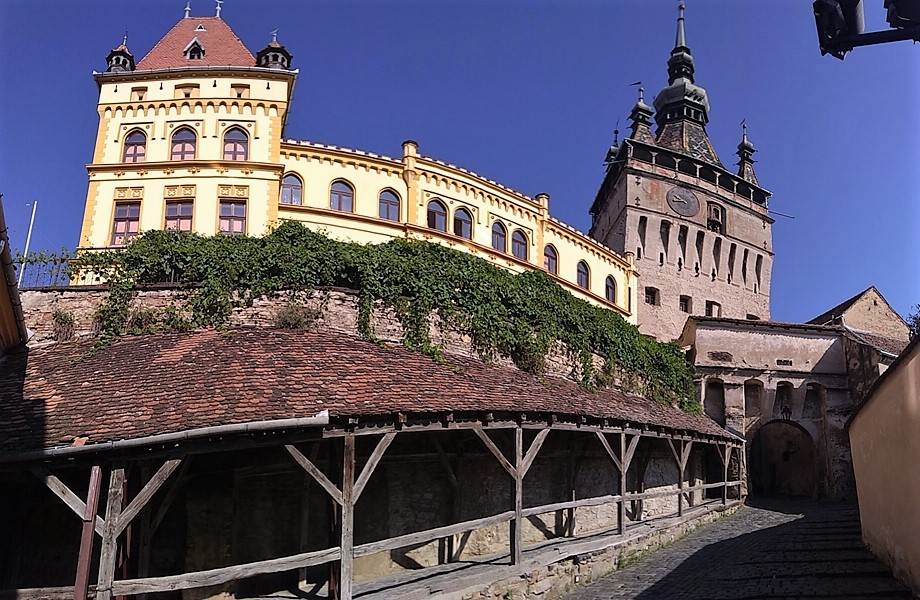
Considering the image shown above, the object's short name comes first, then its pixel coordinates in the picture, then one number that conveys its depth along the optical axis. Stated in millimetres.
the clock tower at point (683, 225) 39375
